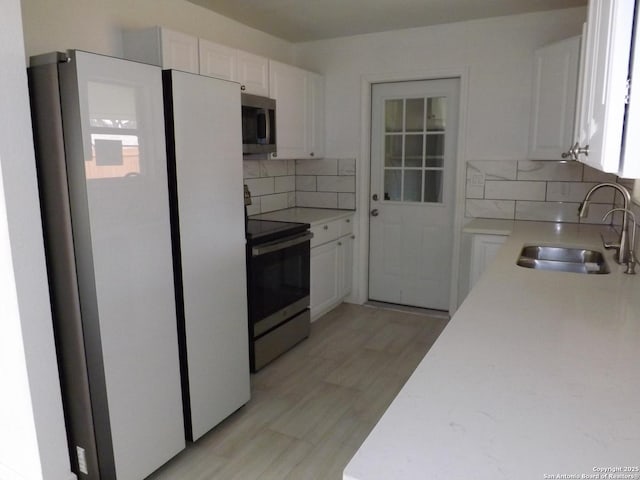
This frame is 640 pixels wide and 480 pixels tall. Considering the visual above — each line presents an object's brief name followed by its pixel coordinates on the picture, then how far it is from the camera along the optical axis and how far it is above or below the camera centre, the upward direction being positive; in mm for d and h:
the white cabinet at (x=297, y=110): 3615 +407
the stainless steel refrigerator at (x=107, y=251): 1669 -342
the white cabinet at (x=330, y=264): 3774 -885
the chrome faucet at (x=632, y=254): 2025 -429
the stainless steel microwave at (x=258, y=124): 3049 +240
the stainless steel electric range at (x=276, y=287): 2889 -839
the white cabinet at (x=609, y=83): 957 +168
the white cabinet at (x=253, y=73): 3189 +603
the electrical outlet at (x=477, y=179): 3771 -167
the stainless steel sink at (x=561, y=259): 2557 -570
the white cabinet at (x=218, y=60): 2869 +628
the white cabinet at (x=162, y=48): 2604 +636
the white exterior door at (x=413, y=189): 3959 -258
